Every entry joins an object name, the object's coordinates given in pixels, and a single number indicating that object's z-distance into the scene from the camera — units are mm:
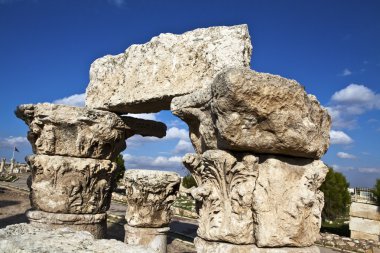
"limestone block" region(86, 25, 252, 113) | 4660
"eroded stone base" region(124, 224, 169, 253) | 6290
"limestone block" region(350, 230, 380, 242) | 11896
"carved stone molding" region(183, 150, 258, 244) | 3439
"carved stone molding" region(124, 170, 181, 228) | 6078
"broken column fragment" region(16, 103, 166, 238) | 5988
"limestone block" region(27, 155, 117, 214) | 6047
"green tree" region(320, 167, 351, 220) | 16562
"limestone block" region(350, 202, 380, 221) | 12070
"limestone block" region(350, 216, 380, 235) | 11984
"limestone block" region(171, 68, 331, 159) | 3125
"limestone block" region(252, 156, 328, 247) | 3348
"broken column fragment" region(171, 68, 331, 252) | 3189
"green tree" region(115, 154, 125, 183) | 22492
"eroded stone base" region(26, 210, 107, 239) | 5961
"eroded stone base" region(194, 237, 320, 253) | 3363
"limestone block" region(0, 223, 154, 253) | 2711
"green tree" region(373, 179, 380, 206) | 12689
